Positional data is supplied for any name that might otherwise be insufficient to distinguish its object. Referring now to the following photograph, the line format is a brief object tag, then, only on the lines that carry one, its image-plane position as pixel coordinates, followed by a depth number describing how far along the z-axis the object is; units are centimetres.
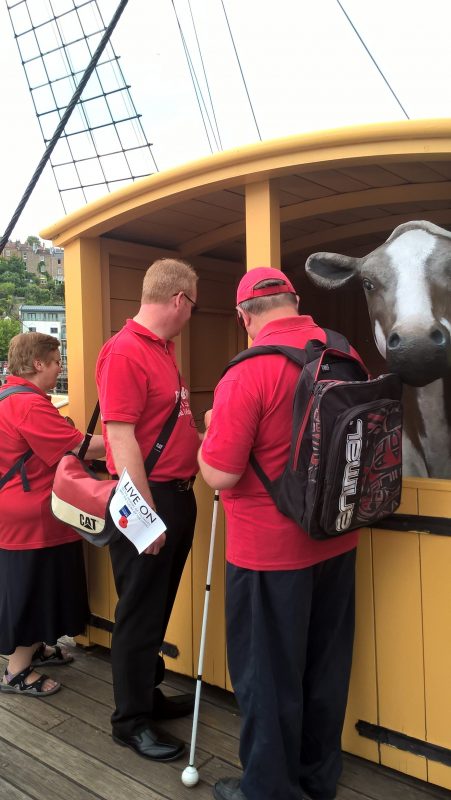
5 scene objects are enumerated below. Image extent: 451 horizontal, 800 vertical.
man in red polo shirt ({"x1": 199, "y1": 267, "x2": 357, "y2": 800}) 177
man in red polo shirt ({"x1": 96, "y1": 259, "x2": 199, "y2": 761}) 221
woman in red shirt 275
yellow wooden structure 212
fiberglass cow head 209
